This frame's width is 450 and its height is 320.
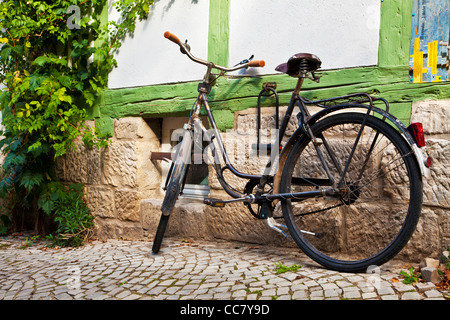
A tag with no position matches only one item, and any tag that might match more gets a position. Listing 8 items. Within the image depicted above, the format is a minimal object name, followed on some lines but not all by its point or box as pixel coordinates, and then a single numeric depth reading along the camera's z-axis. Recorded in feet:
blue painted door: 9.16
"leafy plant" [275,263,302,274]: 8.77
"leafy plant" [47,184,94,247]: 13.70
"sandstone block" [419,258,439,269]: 8.28
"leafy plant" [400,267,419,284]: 7.84
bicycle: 7.88
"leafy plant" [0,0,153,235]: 13.93
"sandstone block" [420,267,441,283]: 7.76
